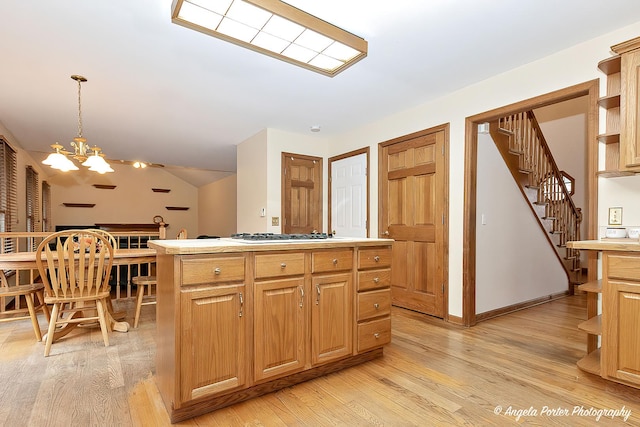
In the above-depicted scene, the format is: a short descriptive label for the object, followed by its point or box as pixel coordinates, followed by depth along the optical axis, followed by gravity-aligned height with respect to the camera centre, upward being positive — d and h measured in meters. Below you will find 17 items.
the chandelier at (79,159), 3.30 +0.53
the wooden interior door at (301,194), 4.75 +0.24
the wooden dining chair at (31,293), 2.80 -0.72
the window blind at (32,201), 5.78 +0.16
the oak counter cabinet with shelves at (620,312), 1.84 -0.59
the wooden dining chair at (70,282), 2.52 -0.58
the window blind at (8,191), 4.16 +0.26
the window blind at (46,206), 7.57 +0.09
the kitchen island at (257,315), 1.65 -0.61
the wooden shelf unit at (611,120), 2.21 +0.63
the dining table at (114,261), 2.65 -0.46
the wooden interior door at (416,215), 3.51 -0.06
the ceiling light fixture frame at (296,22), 1.76 +1.08
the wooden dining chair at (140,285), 3.22 -0.76
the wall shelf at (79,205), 8.76 +0.13
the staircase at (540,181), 3.79 +0.38
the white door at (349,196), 4.52 +0.19
